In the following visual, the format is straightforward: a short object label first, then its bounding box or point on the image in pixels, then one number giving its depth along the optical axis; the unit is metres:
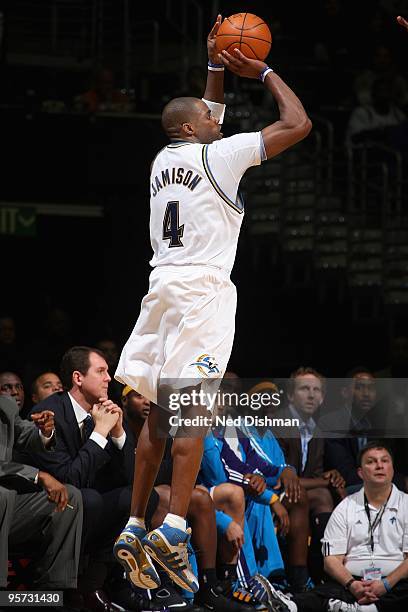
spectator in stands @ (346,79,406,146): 26.76
